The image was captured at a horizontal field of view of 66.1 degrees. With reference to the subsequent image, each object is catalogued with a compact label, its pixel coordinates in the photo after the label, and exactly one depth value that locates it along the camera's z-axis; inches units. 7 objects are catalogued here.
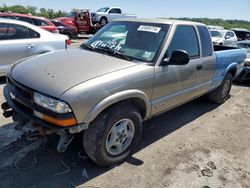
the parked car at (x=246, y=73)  226.8
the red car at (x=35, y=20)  279.6
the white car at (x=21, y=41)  171.2
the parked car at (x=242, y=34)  624.9
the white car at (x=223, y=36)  455.6
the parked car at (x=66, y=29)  470.4
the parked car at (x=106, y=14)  607.4
